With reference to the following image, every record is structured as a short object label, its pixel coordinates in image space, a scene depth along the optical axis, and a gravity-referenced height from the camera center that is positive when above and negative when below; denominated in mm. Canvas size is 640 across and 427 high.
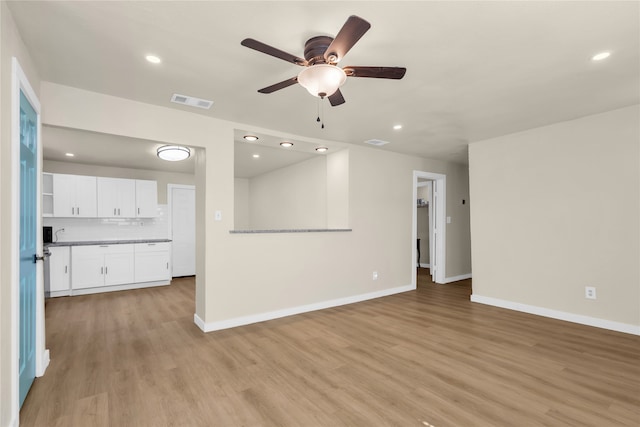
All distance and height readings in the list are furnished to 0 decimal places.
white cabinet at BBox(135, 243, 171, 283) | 5660 -836
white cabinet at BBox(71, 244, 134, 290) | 5105 -821
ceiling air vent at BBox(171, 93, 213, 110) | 2965 +1121
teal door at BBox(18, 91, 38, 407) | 2014 -158
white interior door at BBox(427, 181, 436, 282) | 6188 -428
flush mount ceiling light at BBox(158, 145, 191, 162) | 4035 +837
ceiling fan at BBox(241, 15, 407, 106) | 1746 +899
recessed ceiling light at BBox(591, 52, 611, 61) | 2236 +1130
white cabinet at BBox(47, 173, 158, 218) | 5227 +361
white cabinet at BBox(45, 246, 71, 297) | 4922 -866
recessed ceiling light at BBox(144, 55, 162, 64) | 2250 +1148
